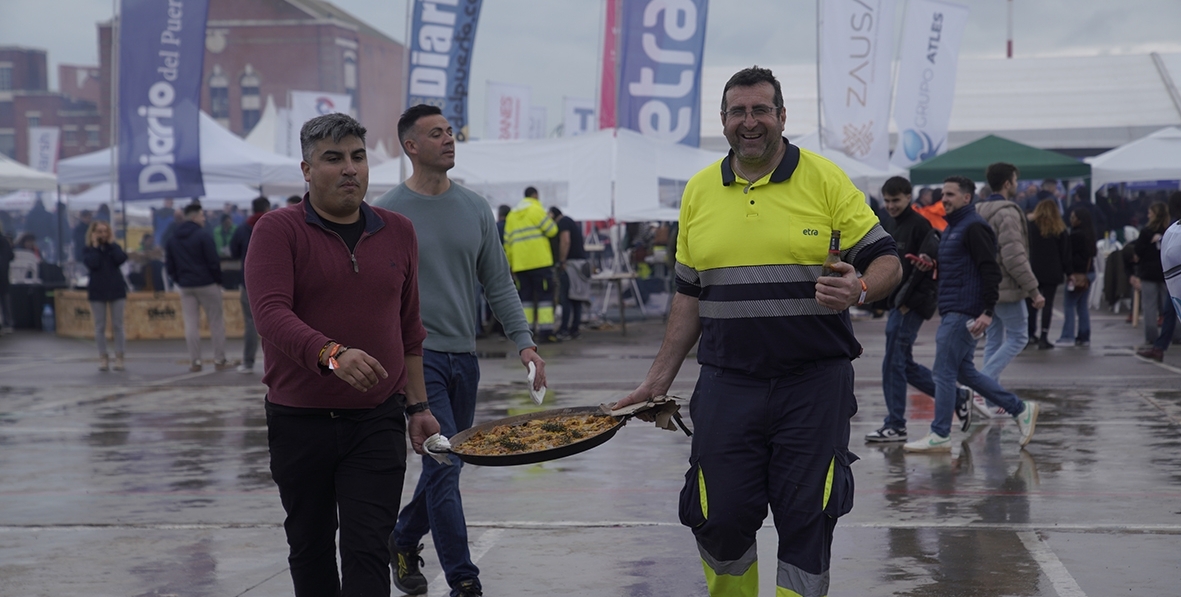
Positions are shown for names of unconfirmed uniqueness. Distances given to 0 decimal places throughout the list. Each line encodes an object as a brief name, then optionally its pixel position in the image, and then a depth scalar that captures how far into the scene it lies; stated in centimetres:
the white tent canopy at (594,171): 1873
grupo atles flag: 2248
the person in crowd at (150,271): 2461
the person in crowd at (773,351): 393
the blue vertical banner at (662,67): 1927
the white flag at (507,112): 3590
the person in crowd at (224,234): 2599
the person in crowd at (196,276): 1525
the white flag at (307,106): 3148
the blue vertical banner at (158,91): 1836
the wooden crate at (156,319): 2055
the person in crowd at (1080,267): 1554
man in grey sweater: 509
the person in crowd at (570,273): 1877
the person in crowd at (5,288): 2132
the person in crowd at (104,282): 1532
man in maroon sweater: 390
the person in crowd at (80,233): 3353
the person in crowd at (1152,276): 1457
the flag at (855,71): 2006
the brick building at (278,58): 7081
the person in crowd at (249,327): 1512
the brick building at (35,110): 8075
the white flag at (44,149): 4006
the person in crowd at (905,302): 870
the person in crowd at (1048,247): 1531
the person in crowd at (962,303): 816
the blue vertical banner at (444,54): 1853
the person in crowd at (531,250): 1764
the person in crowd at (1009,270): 964
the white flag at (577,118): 3825
